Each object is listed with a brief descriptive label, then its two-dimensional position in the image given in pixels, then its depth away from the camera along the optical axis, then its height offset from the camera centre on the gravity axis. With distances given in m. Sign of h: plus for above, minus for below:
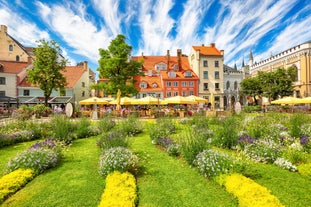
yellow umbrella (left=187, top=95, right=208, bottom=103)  23.42 +0.60
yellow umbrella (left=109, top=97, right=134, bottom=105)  22.05 +0.47
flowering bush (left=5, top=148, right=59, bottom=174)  5.58 -1.74
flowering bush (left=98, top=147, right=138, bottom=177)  5.23 -1.69
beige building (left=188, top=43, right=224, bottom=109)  42.97 +7.58
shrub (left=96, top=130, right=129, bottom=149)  6.88 -1.41
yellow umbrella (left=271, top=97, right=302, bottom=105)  24.19 +0.16
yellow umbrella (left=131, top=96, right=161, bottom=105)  21.51 +0.45
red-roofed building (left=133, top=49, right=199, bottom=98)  40.66 +5.73
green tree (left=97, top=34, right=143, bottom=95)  25.67 +5.54
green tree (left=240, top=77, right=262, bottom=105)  38.21 +3.44
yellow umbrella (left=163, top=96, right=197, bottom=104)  21.43 +0.45
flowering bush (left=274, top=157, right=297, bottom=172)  5.66 -2.02
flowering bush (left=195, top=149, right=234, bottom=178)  4.95 -1.70
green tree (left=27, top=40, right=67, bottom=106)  25.11 +5.29
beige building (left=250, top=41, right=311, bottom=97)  37.50 +8.84
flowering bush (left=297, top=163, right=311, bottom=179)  5.18 -2.01
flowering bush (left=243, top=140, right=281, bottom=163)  6.37 -1.77
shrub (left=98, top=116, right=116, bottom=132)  11.30 -1.25
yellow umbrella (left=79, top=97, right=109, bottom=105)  23.36 +0.56
